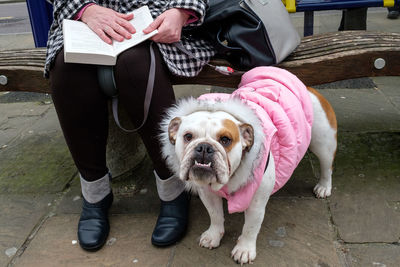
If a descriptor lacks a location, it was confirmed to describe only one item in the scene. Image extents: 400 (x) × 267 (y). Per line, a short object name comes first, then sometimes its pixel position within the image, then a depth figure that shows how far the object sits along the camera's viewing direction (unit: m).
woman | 1.99
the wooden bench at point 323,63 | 2.30
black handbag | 2.14
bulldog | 1.62
